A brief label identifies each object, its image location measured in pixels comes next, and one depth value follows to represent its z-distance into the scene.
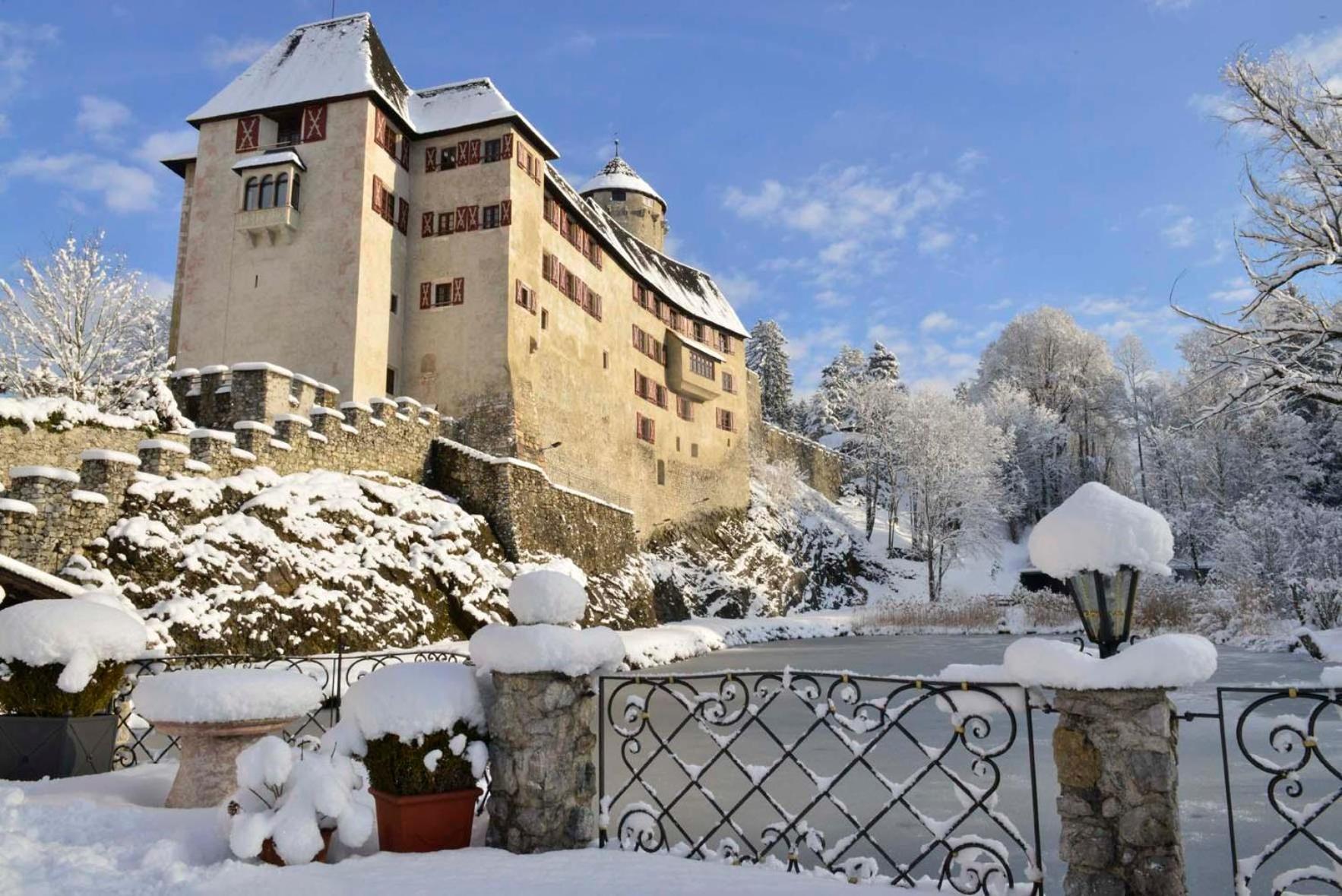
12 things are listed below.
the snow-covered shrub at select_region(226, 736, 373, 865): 4.63
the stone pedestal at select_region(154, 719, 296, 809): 5.85
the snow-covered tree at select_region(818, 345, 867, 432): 66.16
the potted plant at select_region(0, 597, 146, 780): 6.30
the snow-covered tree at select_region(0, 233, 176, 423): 25.55
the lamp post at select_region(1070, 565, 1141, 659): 4.17
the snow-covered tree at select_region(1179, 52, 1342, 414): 14.64
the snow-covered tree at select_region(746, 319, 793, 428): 63.19
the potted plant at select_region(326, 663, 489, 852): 4.95
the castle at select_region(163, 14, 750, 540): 24.55
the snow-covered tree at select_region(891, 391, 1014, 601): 42.44
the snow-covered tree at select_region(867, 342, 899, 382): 64.90
